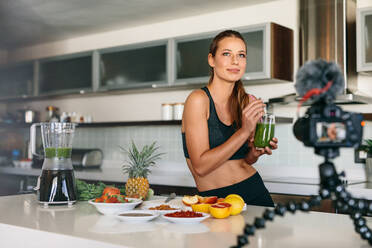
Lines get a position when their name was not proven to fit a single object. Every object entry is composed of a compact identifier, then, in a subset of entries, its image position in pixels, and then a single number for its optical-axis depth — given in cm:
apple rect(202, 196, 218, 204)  153
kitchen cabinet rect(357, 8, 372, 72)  307
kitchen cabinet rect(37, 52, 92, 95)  459
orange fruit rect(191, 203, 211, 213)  147
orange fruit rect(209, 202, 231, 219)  141
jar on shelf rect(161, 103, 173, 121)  410
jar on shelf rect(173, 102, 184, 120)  403
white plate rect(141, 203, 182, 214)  146
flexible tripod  96
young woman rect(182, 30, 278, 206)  176
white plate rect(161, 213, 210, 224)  130
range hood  313
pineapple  182
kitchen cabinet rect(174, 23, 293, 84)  337
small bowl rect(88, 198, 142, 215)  150
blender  170
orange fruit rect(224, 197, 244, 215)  147
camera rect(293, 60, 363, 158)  97
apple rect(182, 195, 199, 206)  155
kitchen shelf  350
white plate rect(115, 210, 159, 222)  134
